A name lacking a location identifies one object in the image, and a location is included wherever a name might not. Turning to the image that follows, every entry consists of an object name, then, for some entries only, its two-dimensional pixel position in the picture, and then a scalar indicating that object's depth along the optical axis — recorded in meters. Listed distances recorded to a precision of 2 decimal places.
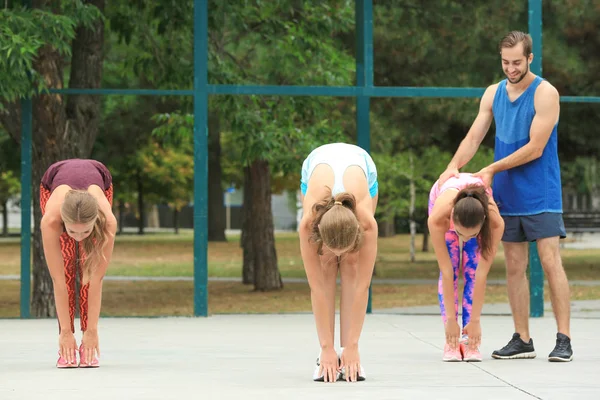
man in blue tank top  7.46
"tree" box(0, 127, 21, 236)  29.45
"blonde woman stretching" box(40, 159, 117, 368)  6.99
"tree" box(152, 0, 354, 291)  14.61
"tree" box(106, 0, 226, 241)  13.57
